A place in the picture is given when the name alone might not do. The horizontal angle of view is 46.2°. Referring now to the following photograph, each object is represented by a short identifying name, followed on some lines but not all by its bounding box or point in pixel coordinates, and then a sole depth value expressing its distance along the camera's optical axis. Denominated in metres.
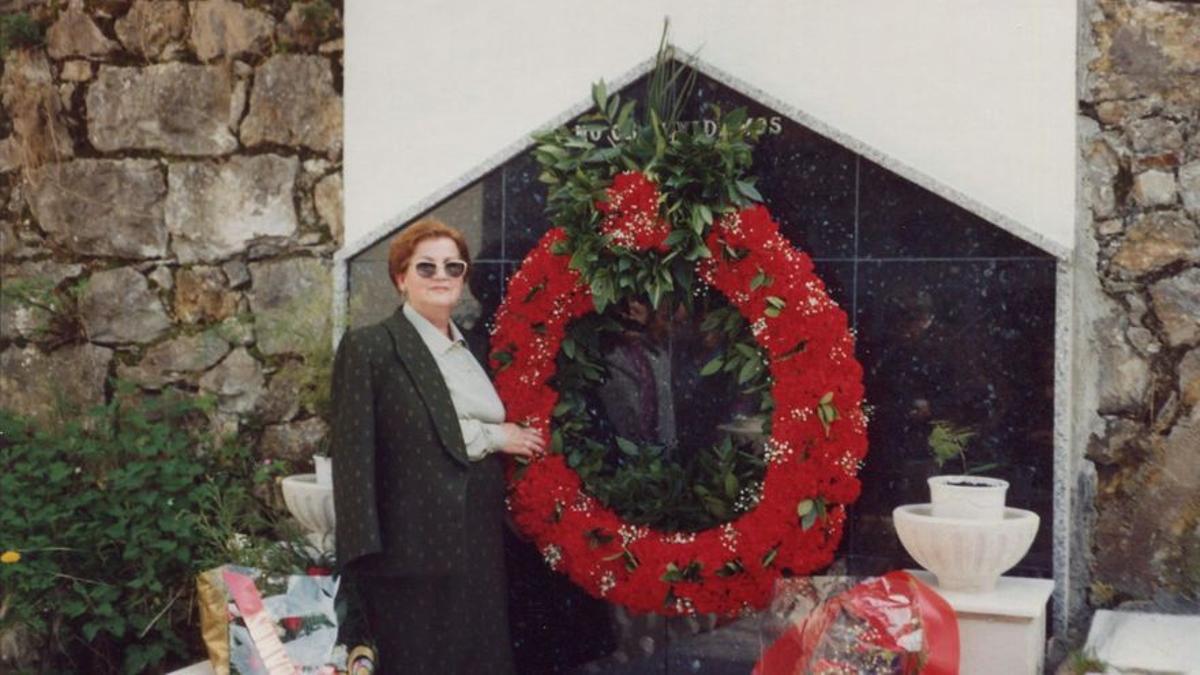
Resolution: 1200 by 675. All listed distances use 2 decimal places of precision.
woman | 3.92
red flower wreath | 4.02
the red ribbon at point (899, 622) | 3.47
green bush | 4.67
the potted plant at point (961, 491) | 3.85
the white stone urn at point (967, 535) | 3.79
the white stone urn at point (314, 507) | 4.57
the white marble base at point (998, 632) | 3.75
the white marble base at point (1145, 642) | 3.63
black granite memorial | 4.12
